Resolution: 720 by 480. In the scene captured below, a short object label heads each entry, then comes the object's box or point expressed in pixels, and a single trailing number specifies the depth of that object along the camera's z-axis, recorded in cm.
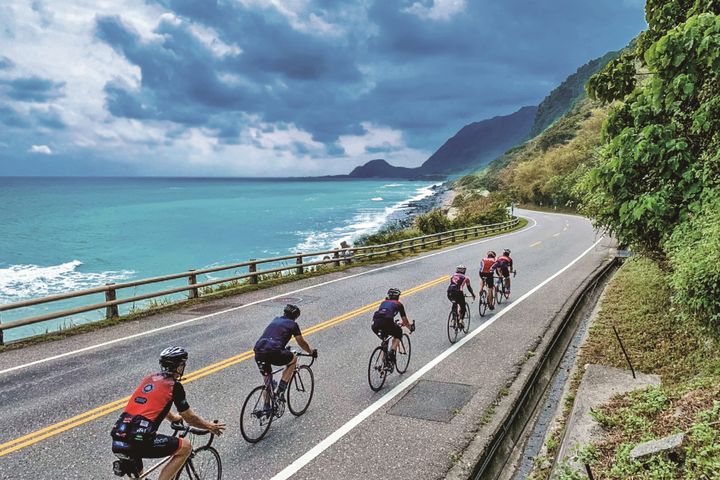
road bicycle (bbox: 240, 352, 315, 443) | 690
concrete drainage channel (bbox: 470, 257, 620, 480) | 660
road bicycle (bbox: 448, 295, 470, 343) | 1174
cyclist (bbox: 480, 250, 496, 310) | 1415
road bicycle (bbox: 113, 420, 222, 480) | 500
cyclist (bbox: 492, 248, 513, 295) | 1506
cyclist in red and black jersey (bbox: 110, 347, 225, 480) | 446
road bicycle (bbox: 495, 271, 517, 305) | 1585
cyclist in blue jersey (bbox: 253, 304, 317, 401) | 691
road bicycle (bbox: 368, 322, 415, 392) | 871
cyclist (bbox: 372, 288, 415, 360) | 883
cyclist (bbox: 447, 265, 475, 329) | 1159
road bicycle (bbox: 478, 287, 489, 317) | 1445
